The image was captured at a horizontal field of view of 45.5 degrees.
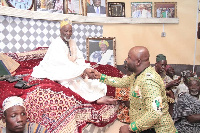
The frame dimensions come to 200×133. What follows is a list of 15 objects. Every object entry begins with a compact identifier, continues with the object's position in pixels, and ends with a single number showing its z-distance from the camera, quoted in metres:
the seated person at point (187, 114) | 2.77
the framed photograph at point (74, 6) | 5.83
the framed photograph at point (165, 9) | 6.73
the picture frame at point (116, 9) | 6.43
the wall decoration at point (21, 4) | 4.88
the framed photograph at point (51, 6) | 5.33
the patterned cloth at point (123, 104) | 4.39
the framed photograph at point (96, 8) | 6.16
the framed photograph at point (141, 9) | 6.61
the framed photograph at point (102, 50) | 6.25
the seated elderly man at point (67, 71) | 3.82
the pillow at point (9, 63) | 4.21
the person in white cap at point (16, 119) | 2.46
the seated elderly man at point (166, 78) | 3.83
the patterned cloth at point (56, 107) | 2.97
